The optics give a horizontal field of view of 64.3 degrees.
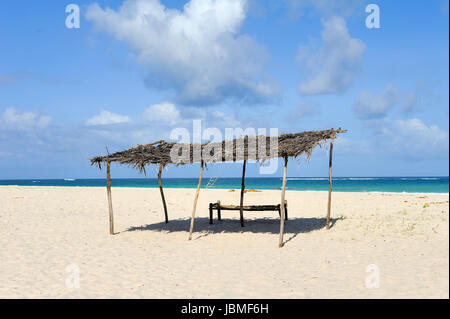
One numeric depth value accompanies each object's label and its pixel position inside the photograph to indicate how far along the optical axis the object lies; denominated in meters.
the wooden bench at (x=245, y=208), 11.16
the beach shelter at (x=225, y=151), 9.08
